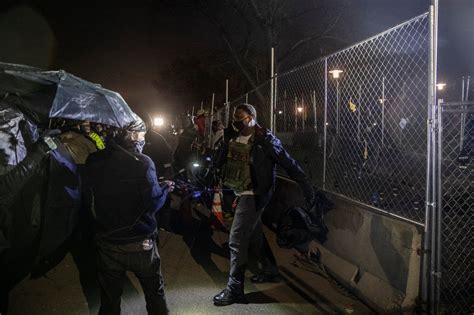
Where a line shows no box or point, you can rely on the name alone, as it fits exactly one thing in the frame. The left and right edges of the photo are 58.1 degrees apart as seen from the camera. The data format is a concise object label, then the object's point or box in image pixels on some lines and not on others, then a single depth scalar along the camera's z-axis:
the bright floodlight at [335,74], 9.00
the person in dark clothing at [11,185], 4.39
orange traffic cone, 6.10
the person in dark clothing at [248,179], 4.64
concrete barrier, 4.01
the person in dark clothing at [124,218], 3.31
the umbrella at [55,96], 5.23
